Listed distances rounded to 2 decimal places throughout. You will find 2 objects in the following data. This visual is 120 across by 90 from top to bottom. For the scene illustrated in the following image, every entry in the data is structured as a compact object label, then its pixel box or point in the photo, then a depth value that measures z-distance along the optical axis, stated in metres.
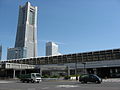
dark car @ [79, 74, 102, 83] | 19.33
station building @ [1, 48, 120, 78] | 56.67
